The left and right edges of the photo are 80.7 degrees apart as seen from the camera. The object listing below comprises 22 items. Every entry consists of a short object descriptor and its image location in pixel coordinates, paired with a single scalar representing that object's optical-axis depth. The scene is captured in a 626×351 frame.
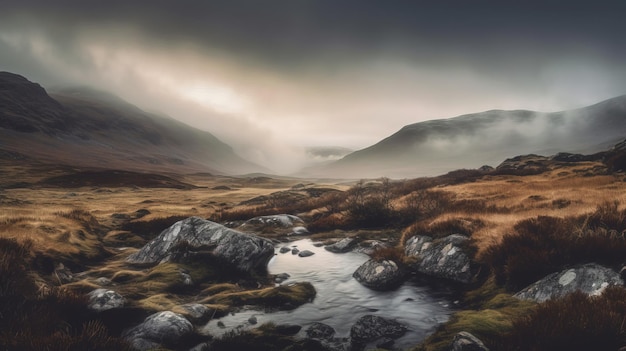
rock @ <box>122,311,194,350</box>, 9.26
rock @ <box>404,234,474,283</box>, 14.76
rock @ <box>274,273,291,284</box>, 16.05
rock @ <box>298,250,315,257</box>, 20.68
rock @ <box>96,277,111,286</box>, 14.32
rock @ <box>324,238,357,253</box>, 21.86
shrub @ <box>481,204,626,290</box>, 11.03
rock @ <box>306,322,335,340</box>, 10.21
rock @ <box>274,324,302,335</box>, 10.35
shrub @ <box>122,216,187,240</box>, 27.43
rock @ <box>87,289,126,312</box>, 10.82
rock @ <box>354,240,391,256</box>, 20.84
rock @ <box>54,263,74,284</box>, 13.85
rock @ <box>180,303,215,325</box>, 11.09
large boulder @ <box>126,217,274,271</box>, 17.08
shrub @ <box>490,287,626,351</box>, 6.22
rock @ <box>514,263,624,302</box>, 9.70
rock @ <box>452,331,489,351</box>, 6.98
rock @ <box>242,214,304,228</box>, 29.77
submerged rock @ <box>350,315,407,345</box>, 10.11
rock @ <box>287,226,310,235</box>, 27.80
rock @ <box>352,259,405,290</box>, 14.79
